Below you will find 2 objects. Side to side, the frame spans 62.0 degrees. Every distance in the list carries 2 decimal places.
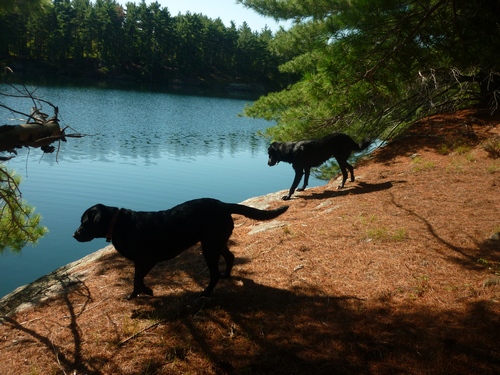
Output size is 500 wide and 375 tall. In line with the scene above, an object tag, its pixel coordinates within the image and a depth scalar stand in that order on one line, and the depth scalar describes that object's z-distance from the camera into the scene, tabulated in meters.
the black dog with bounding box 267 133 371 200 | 10.24
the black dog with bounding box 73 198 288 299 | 4.96
